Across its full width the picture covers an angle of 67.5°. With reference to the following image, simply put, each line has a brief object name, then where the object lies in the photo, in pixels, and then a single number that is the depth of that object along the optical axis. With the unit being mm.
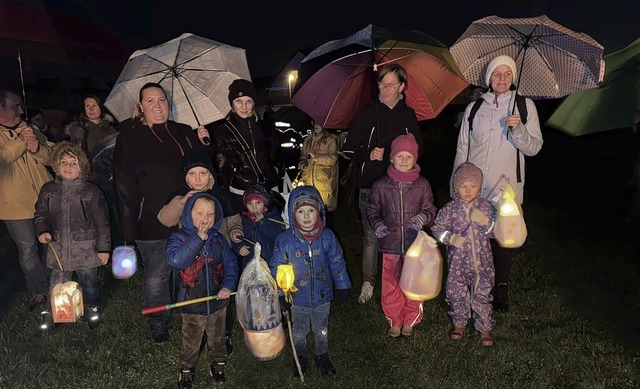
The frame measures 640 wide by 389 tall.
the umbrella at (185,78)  4738
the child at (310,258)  3838
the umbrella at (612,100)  4305
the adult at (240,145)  4605
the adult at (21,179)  5055
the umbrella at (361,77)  4754
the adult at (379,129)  4512
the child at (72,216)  4582
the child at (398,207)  4246
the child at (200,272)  3629
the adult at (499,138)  4391
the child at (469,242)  4207
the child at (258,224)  4453
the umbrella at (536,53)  4496
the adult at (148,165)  4230
